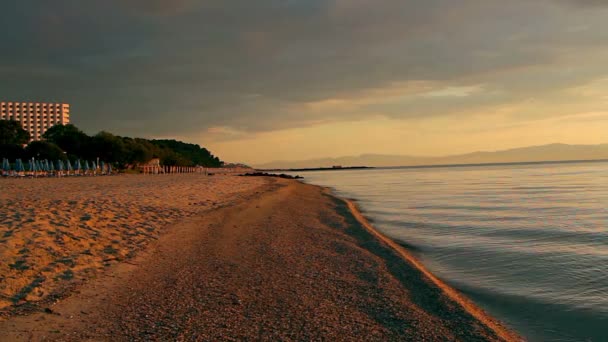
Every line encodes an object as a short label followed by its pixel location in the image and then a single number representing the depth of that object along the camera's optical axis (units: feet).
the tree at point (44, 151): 248.73
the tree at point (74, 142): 283.59
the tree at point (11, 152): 256.93
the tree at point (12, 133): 270.05
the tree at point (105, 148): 280.10
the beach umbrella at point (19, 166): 183.62
